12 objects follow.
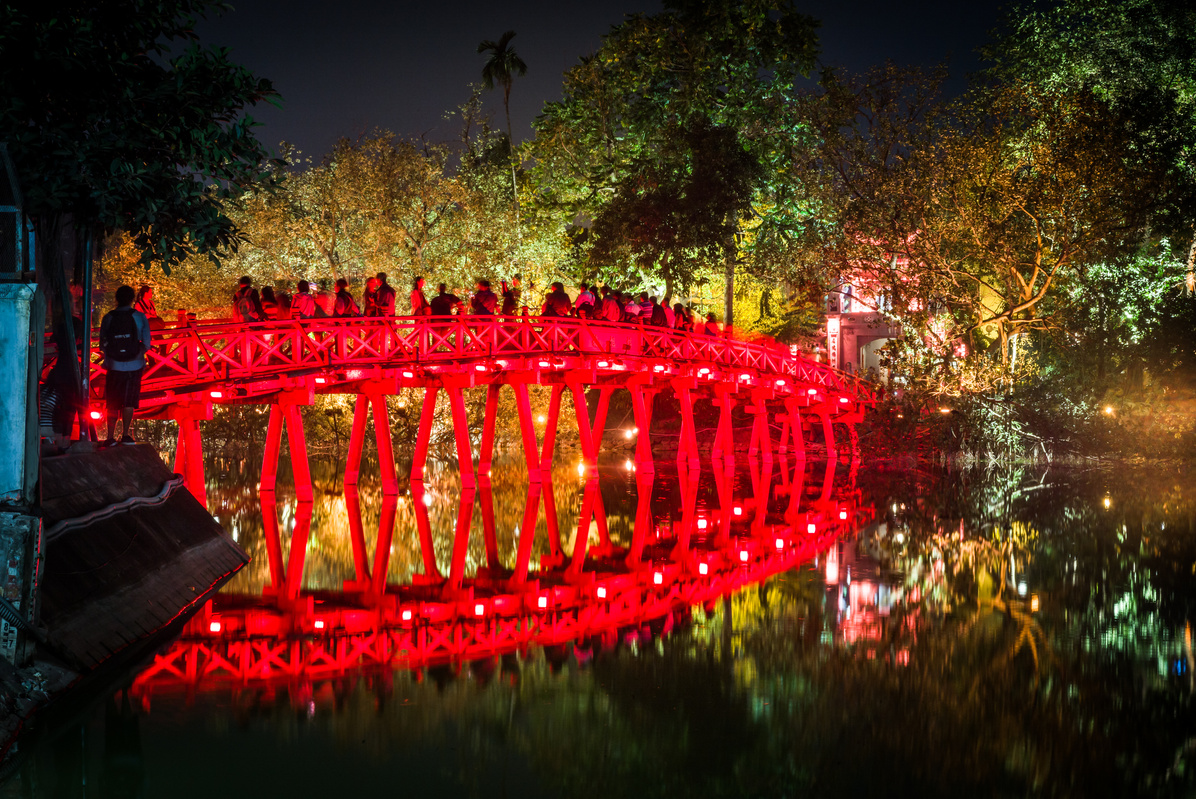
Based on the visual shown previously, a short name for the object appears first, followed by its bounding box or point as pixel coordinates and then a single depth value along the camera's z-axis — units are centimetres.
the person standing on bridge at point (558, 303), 2573
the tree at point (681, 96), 3919
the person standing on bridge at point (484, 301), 2422
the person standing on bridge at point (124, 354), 1282
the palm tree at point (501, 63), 5075
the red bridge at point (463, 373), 1886
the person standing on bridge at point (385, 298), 2226
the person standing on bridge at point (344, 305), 2167
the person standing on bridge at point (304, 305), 2105
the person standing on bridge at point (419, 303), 2347
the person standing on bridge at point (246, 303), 2008
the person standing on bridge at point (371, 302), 2225
